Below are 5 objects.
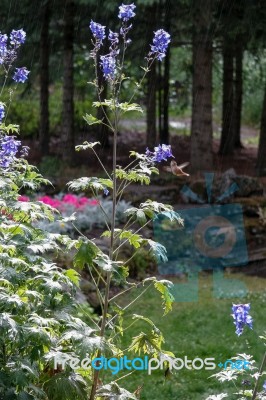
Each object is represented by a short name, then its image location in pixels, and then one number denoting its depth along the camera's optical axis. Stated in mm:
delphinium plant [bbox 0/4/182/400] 3643
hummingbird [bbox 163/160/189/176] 5395
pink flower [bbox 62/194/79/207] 11395
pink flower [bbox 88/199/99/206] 11727
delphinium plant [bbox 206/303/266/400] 3732
